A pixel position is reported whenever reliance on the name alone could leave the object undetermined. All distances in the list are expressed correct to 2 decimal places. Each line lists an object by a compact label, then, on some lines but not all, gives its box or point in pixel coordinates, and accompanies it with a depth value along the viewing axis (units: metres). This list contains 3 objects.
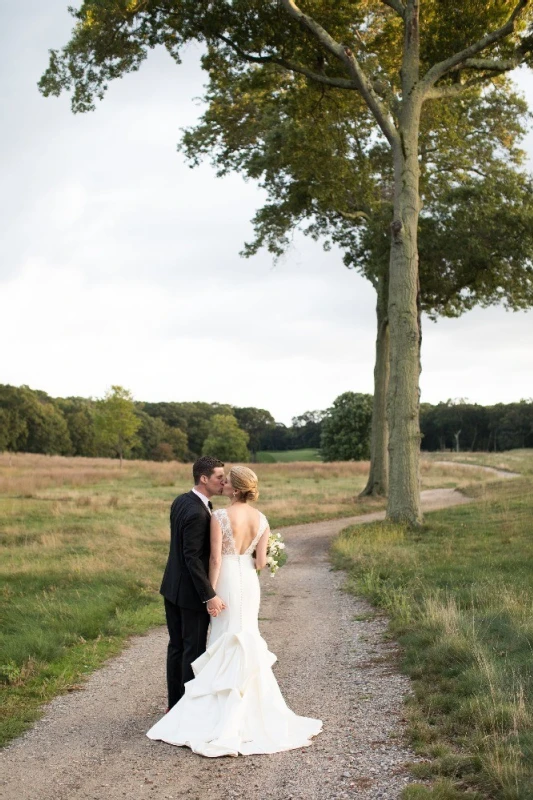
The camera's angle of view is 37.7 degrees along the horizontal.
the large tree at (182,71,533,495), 24.81
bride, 6.21
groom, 6.69
